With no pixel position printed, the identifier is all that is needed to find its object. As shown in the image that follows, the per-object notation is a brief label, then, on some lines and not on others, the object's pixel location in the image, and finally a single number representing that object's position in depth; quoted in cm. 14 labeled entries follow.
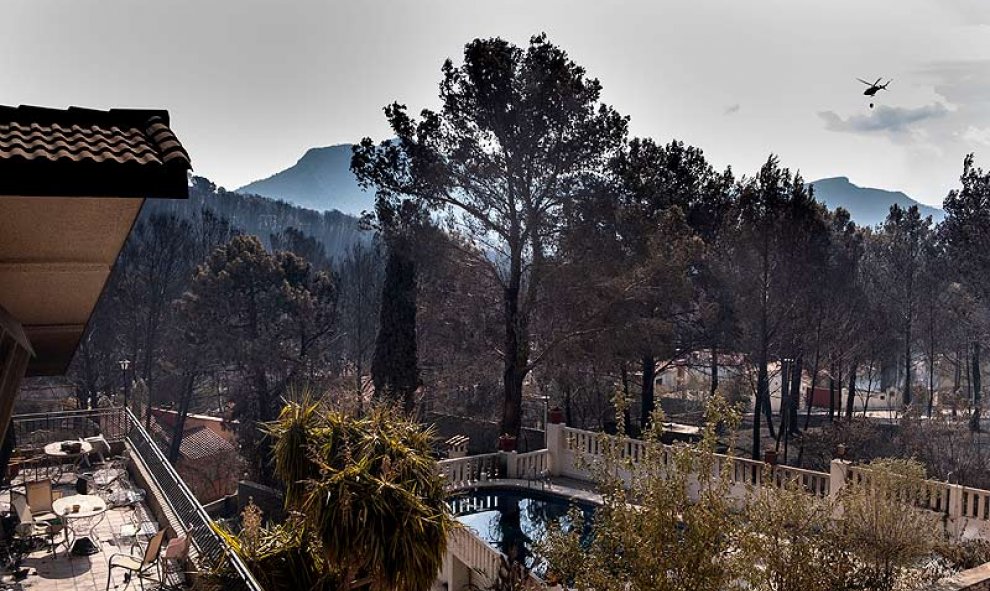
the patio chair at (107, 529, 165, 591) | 613
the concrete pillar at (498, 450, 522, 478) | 1236
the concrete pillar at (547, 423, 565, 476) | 1282
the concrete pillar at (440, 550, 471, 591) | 941
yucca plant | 565
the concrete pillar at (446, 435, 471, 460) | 1318
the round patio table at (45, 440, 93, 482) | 944
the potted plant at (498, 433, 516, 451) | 1260
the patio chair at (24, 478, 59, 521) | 738
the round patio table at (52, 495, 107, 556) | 710
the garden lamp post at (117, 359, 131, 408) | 2242
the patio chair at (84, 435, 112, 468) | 1047
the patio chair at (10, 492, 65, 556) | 685
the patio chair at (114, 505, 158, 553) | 728
